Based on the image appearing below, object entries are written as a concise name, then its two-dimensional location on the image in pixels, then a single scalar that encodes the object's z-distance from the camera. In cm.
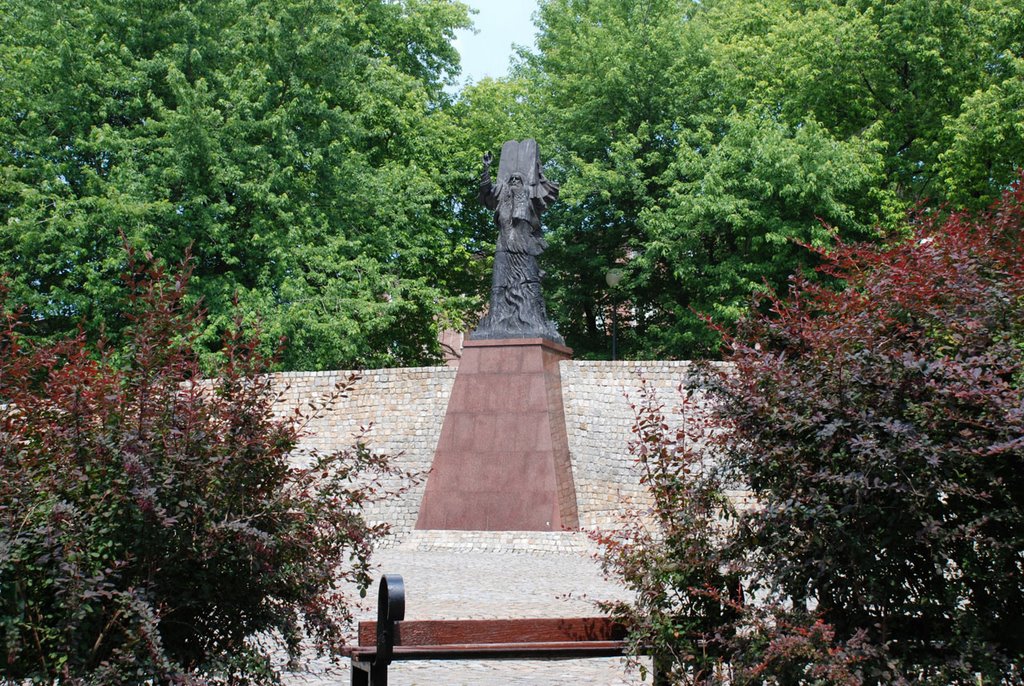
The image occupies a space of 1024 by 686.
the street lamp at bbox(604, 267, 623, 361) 2480
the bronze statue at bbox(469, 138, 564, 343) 1553
